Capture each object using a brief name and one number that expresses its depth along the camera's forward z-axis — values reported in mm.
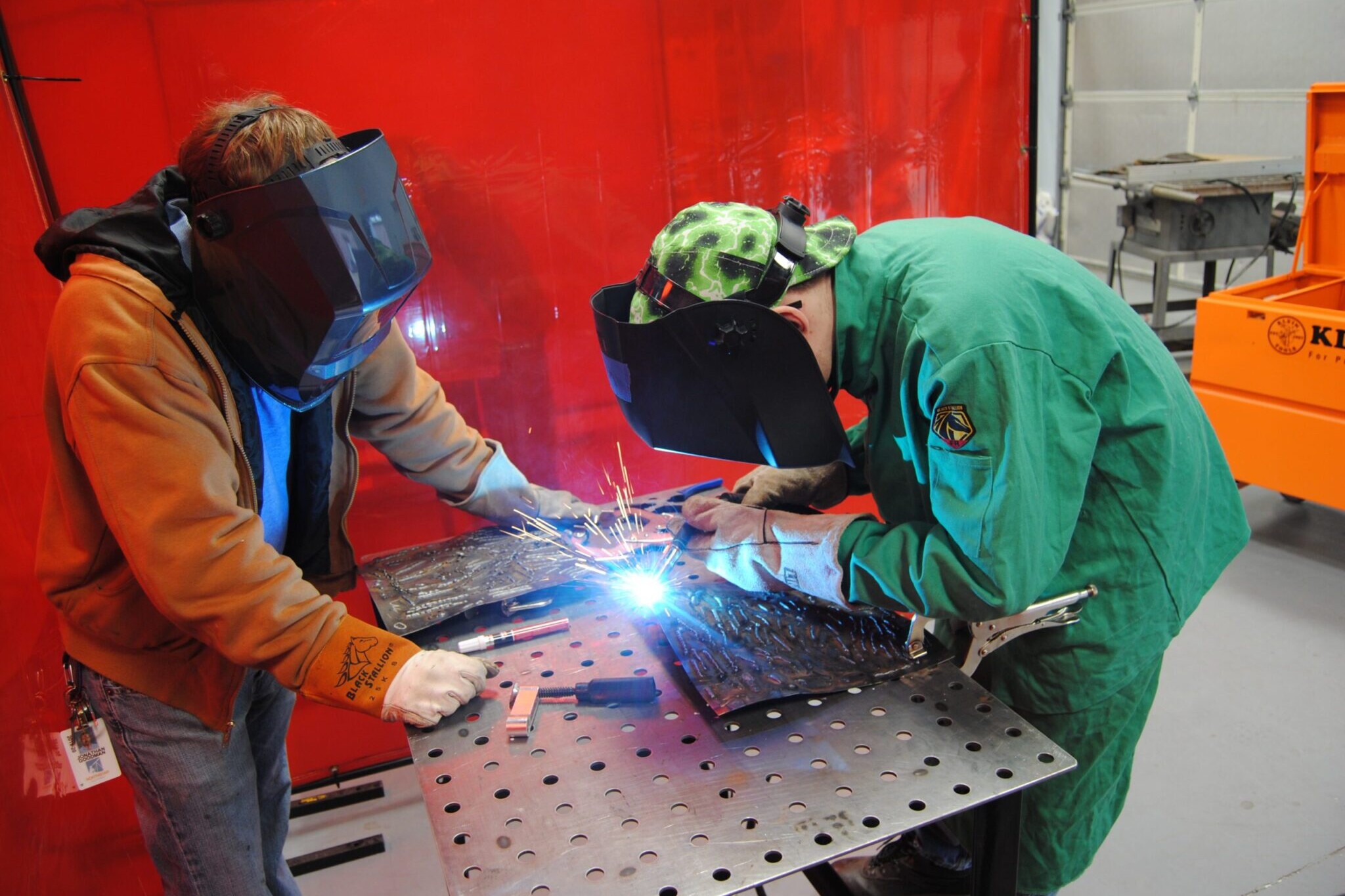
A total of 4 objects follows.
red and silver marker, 1713
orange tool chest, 3457
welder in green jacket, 1313
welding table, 1190
